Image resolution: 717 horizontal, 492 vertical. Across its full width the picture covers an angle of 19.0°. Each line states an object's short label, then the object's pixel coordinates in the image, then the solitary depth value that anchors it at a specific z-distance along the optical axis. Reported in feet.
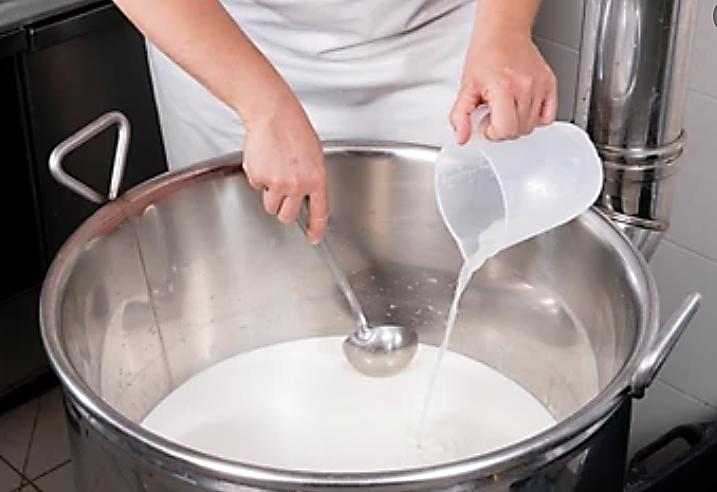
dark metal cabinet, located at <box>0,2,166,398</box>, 9.93
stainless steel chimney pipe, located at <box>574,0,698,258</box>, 7.52
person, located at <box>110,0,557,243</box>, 7.27
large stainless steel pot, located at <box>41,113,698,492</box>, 7.38
